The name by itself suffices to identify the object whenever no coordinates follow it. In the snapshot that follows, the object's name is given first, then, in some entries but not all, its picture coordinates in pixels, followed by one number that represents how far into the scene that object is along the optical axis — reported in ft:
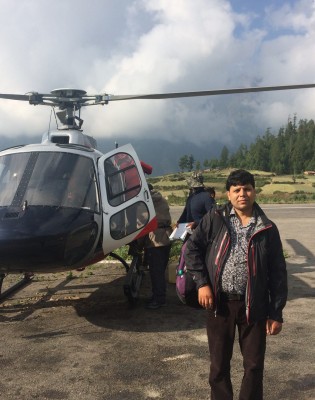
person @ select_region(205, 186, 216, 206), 22.67
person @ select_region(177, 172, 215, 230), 22.02
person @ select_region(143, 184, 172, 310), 20.06
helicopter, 14.79
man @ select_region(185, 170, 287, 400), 9.39
